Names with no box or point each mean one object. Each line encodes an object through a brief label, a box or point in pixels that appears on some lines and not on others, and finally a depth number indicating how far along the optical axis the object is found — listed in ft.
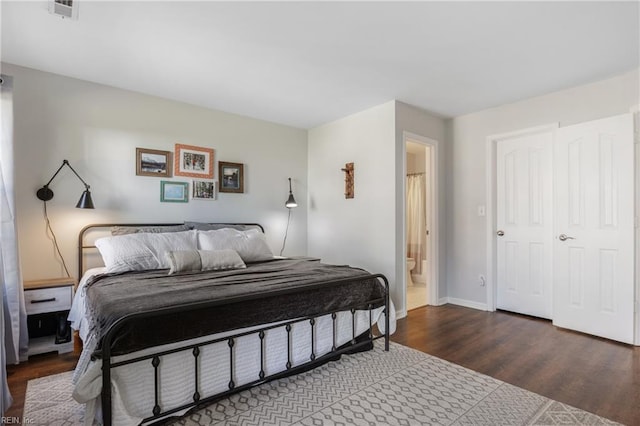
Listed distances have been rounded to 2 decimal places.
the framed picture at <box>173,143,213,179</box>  12.26
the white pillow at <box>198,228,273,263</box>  10.50
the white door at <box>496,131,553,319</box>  11.87
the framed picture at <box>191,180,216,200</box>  12.67
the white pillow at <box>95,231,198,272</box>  8.77
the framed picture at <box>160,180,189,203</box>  11.94
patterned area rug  5.92
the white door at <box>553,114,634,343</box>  9.66
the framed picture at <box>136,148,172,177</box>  11.43
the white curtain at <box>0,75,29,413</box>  8.00
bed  5.11
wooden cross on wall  13.71
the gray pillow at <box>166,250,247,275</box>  8.68
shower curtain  19.44
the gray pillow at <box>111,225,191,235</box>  10.44
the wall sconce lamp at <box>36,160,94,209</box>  9.62
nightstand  8.61
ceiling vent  6.66
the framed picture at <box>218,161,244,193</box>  13.35
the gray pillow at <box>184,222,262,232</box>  11.78
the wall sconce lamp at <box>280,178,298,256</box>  14.53
